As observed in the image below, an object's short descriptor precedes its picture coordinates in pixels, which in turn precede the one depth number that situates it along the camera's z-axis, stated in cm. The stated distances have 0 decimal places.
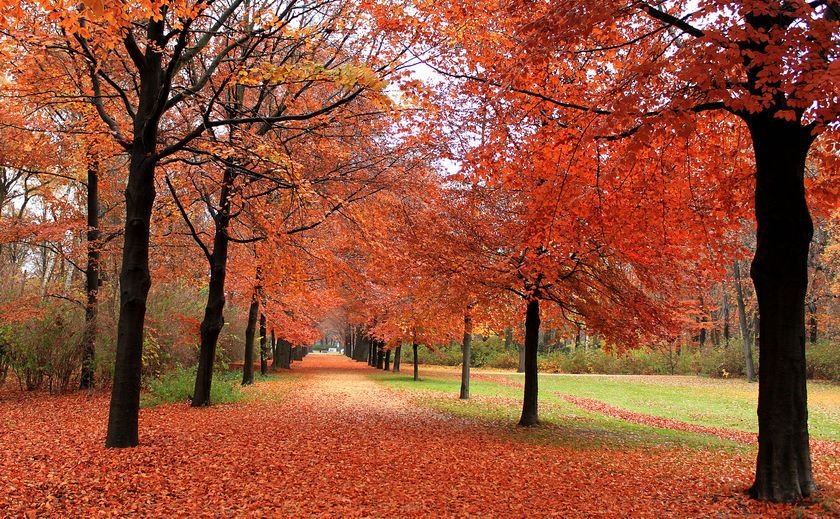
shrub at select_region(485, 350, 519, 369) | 4275
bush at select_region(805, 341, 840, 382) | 2706
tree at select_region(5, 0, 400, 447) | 684
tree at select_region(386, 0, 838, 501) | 465
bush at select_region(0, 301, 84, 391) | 1288
